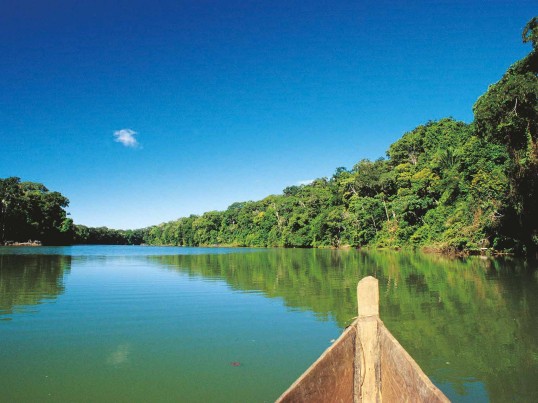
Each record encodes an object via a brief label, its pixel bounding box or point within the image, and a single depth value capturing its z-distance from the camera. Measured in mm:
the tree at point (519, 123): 16469
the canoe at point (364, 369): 2513
